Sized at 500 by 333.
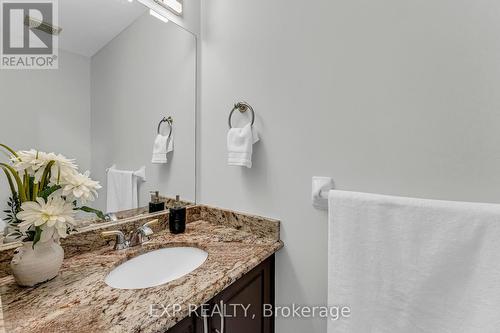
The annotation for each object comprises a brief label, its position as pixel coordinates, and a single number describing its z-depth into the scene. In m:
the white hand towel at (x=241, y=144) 1.14
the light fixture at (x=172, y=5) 1.26
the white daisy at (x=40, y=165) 0.73
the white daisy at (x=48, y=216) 0.67
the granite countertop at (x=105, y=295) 0.57
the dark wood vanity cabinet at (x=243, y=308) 0.76
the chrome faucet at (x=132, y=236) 1.01
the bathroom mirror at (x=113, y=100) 0.86
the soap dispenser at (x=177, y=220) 1.21
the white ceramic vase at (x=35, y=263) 0.70
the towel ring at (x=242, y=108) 1.20
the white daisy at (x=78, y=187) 0.75
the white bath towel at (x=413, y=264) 0.68
